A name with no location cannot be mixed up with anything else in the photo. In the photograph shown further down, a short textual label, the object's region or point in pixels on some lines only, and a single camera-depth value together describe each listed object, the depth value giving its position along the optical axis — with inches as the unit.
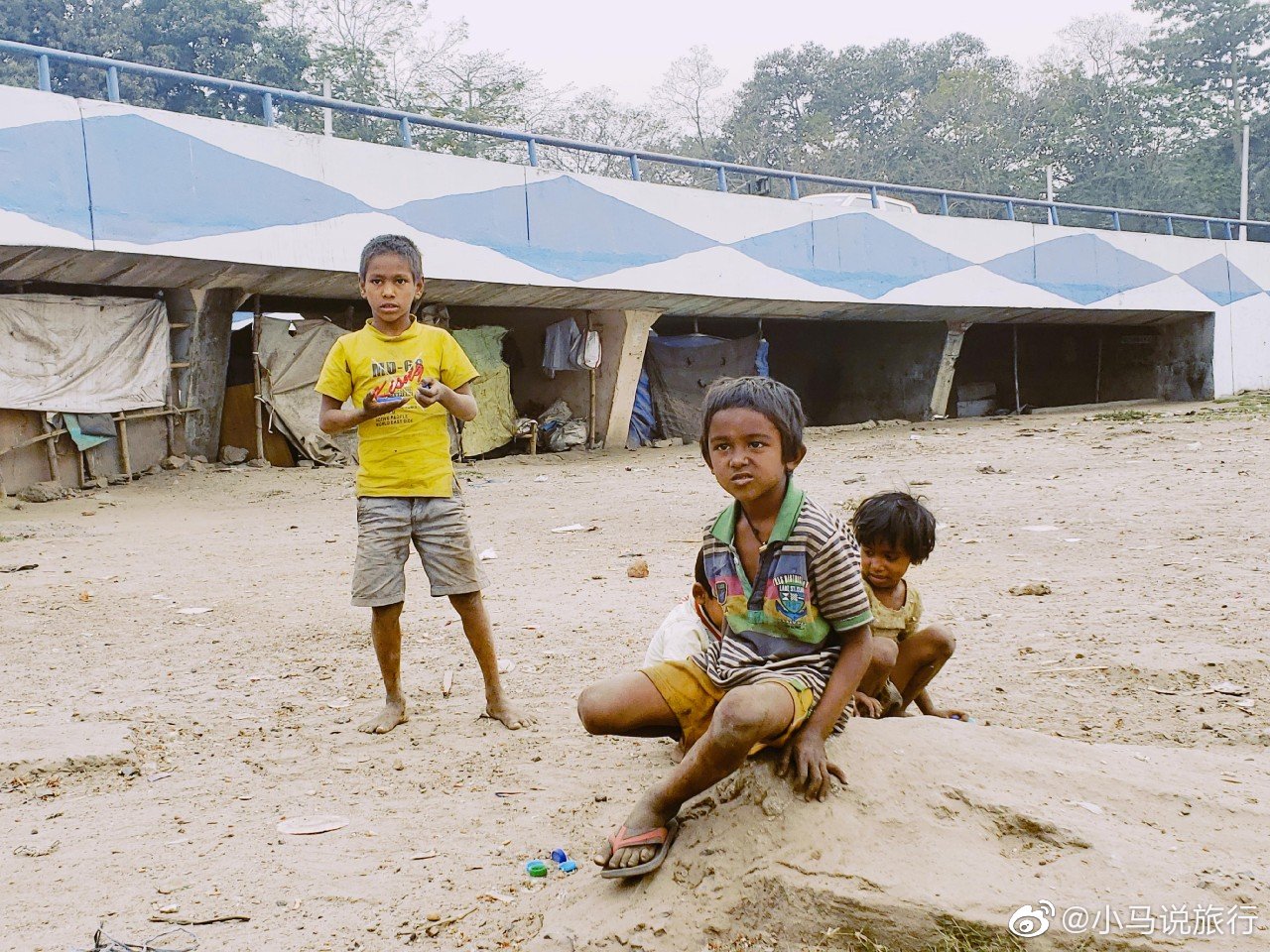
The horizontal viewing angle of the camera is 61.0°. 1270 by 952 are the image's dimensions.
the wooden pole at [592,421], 540.1
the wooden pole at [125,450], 408.8
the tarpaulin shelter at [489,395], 517.6
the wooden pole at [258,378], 448.8
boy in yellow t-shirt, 127.4
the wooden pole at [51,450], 390.3
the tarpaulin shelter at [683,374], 596.4
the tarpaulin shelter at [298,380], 454.6
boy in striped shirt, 78.5
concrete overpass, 351.3
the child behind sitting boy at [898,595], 105.5
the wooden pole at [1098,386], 810.2
